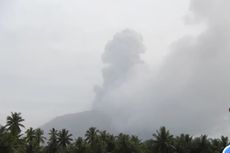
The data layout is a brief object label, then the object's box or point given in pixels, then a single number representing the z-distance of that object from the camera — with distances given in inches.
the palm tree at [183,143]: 4495.6
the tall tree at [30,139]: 4062.5
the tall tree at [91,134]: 4702.3
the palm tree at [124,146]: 4207.7
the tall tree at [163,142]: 4362.7
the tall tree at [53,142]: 4554.4
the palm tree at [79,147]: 4227.6
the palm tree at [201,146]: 4503.0
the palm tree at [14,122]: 4160.9
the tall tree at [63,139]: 4660.4
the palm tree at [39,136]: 4466.0
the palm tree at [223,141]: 4566.9
